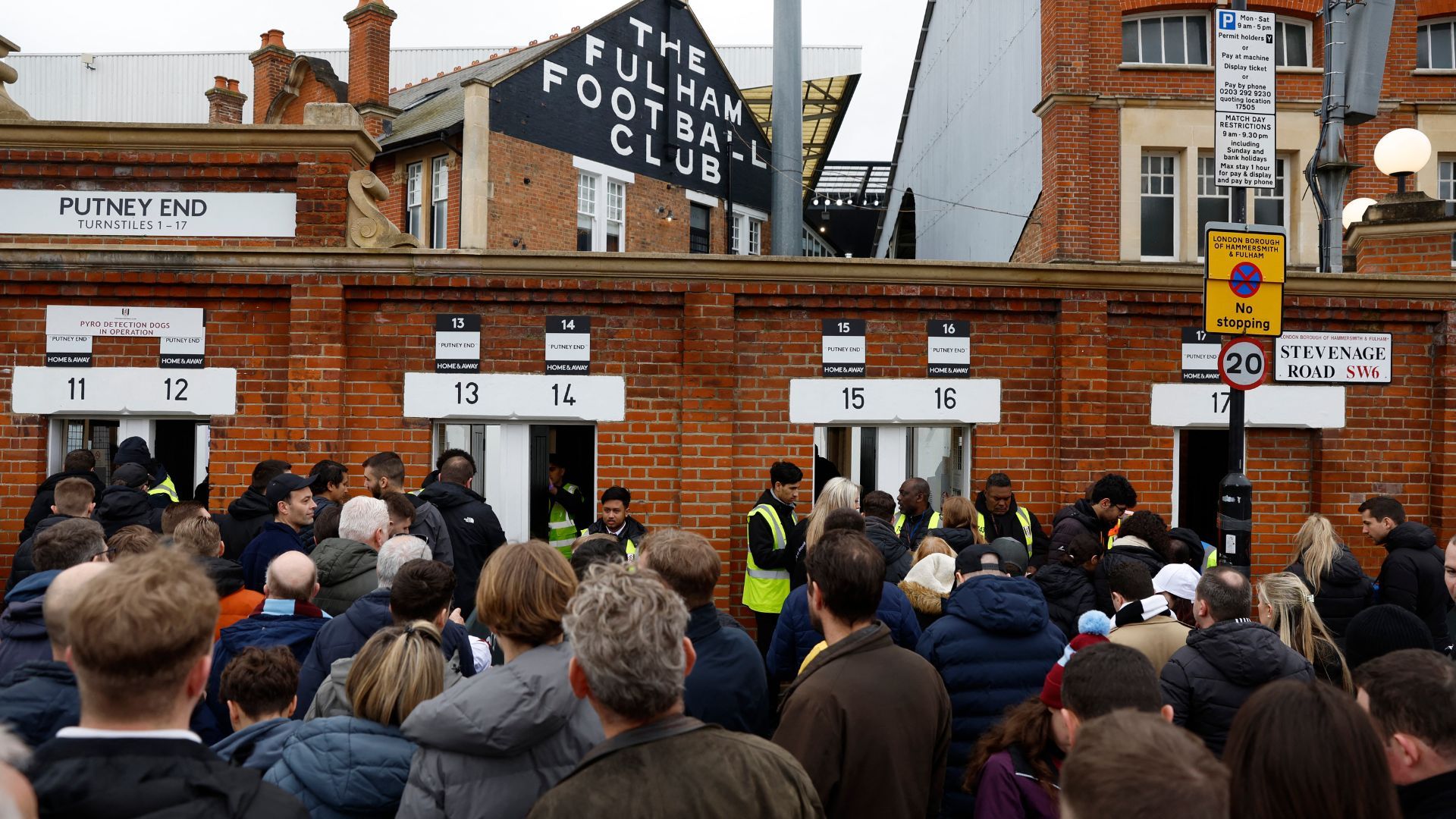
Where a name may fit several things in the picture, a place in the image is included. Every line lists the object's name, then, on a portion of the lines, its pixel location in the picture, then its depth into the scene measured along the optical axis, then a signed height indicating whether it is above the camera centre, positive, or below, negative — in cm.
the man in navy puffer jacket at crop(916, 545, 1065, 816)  421 -100
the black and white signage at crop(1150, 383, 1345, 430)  956 +9
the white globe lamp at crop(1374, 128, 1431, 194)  1198 +314
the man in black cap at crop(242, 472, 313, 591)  603 -72
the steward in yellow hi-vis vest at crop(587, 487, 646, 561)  828 -88
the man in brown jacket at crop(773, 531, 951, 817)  333 -97
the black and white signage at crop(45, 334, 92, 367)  889 +47
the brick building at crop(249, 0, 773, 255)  2344 +673
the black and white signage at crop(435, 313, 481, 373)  908 +55
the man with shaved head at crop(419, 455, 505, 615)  723 -78
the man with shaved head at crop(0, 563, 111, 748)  312 -89
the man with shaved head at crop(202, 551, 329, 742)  417 -89
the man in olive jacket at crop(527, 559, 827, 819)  237 -79
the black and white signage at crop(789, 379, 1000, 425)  927 +11
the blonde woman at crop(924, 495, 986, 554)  668 -67
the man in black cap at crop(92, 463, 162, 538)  706 -71
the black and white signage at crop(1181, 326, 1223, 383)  959 +57
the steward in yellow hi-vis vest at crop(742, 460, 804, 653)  775 -101
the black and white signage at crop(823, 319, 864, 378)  932 +59
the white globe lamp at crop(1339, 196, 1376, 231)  1590 +333
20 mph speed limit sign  738 +38
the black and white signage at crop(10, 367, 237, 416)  886 +12
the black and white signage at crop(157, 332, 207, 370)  895 +47
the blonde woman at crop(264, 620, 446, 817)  305 -102
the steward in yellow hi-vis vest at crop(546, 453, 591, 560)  975 -101
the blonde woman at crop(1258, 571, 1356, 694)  463 -94
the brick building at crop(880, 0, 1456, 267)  1995 +592
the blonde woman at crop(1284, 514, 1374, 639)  627 -99
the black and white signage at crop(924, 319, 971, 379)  944 +60
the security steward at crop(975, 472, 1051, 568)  835 -83
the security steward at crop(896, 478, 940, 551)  797 -79
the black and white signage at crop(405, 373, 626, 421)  905 +11
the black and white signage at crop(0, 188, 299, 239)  908 +171
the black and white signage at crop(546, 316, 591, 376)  914 +58
